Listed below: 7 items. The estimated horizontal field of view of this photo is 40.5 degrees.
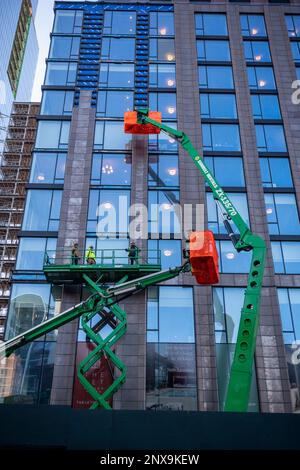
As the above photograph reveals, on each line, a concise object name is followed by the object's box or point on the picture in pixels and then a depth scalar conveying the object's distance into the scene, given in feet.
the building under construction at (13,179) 213.25
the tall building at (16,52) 329.93
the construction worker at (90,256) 82.23
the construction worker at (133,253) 82.40
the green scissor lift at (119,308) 56.14
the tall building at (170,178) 79.15
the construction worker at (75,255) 81.87
